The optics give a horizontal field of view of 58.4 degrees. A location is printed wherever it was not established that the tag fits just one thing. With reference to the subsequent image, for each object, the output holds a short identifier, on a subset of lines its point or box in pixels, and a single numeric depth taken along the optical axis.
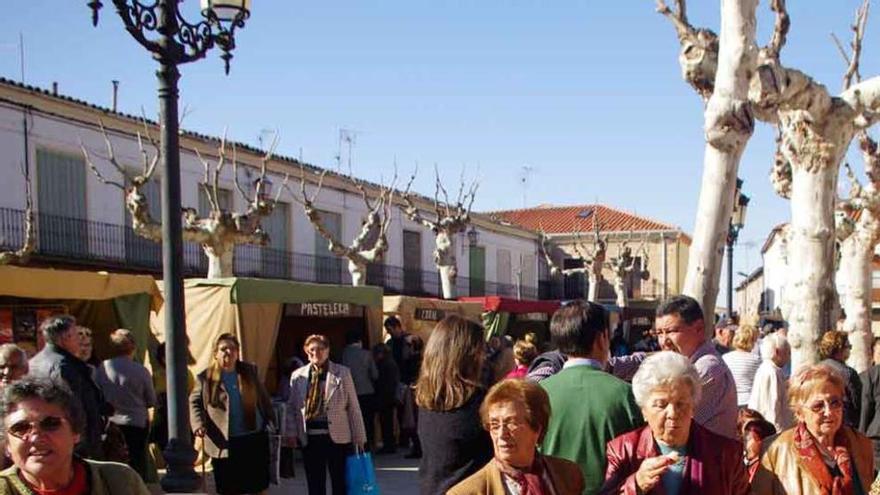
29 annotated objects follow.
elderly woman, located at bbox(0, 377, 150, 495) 2.35
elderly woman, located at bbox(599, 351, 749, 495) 2.60
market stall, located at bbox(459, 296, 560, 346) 16.64
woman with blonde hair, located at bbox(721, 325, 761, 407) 6.46
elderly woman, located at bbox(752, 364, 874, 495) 3.07
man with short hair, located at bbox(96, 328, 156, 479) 6.61
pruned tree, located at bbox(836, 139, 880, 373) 12.44
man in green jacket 2.93
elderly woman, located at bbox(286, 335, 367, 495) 5.98
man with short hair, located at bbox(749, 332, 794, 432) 5.63
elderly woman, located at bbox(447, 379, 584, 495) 2.61
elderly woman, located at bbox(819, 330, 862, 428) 5.45
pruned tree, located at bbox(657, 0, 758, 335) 5.54
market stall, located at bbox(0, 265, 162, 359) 8.11
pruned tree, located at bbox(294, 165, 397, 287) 20.97
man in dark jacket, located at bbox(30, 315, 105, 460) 4.86
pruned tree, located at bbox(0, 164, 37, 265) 13.22
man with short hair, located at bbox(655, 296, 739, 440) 3.41
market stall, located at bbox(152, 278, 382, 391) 8.72
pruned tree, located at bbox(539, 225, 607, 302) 31.43
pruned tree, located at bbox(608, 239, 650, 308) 32.75
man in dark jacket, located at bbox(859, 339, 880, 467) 5.45
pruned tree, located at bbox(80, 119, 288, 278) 15.08
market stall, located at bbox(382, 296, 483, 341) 12.93
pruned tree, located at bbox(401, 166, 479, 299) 23.02
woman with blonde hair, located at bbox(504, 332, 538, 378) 6.73
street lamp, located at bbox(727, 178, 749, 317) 15.42
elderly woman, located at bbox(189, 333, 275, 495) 5.87
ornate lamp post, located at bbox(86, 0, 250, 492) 5.36
